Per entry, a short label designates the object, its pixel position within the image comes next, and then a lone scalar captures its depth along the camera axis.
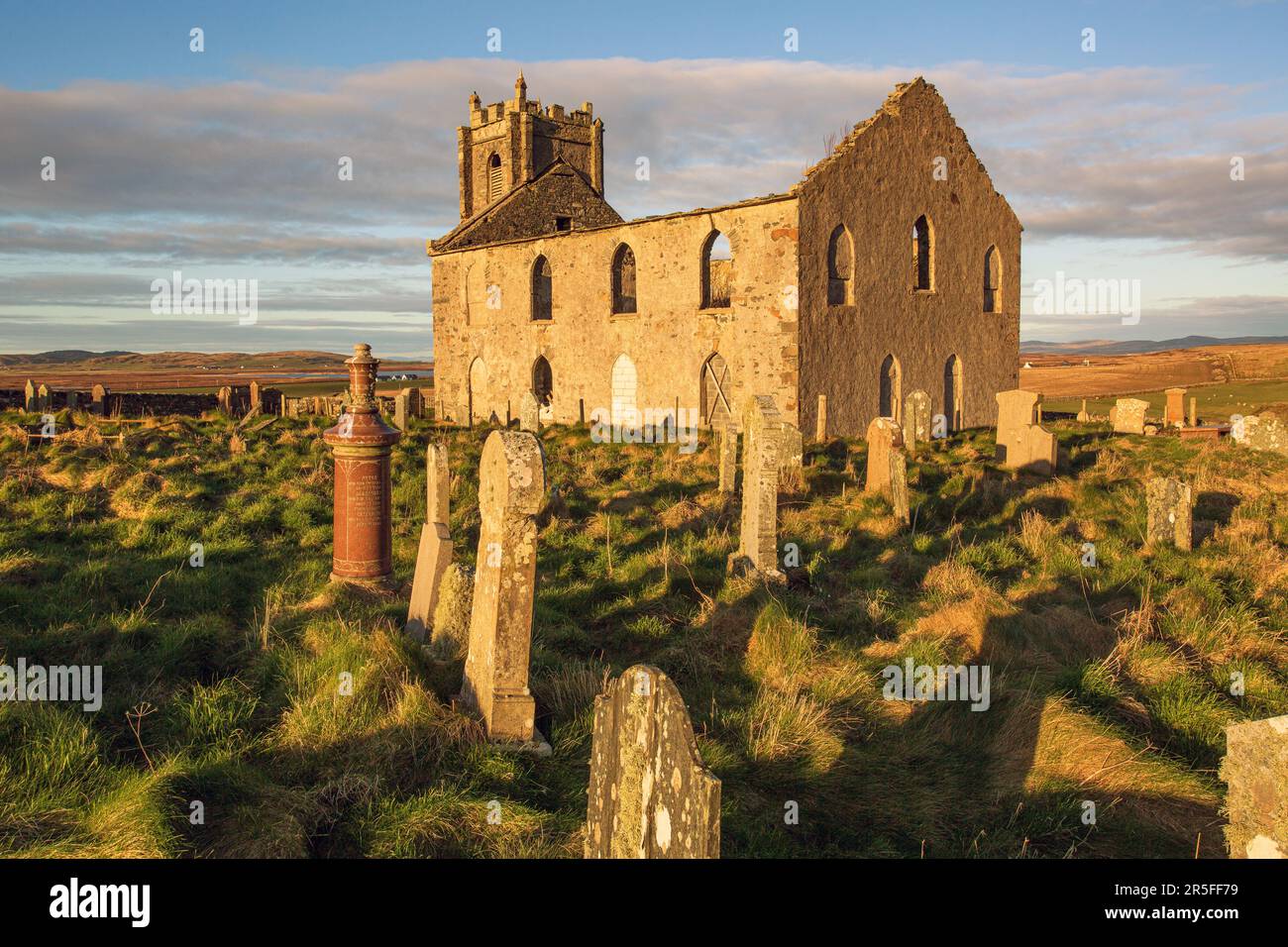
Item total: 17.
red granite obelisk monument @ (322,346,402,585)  8.97
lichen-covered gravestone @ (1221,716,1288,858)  3.70
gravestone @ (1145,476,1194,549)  10.71
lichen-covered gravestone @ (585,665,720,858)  3.57
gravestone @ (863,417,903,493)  13.02
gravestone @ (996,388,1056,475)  15.07
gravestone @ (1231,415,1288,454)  17.44
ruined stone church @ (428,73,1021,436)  19.78
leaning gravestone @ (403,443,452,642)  7.61
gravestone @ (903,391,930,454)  17.77
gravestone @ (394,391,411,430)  20.77
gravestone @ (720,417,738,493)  13.48
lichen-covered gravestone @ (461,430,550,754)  5.71
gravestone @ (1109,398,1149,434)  20.53
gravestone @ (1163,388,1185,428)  21.83
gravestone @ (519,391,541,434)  18.80
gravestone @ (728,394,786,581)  9.59
